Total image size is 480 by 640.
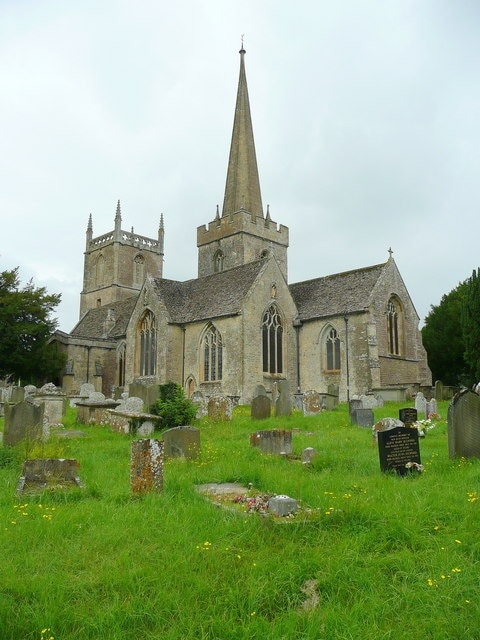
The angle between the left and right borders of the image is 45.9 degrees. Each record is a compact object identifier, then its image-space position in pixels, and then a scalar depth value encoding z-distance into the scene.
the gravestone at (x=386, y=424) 11.11
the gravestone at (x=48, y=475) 7.28
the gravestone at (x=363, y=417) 14.89
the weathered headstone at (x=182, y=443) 9.84
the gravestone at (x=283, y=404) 17.56
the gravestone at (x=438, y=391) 24.70
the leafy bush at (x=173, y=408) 15.21
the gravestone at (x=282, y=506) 6.06
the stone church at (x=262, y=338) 27.64
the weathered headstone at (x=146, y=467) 7.26
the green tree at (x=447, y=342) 39.00
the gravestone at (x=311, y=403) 18.22
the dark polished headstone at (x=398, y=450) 8.29
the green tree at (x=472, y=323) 27.12
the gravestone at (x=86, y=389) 23.85
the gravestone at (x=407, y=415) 13.41
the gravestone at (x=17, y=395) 19.70
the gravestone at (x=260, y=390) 20.78
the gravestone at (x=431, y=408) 16.63
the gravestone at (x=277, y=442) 10.52
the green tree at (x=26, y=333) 31.09
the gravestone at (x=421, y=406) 17.44
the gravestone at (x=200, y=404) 18.67
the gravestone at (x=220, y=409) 17.17
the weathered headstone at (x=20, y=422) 11.38
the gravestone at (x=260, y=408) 17.20
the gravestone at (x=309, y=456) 9.22
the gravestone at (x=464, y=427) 9.30
